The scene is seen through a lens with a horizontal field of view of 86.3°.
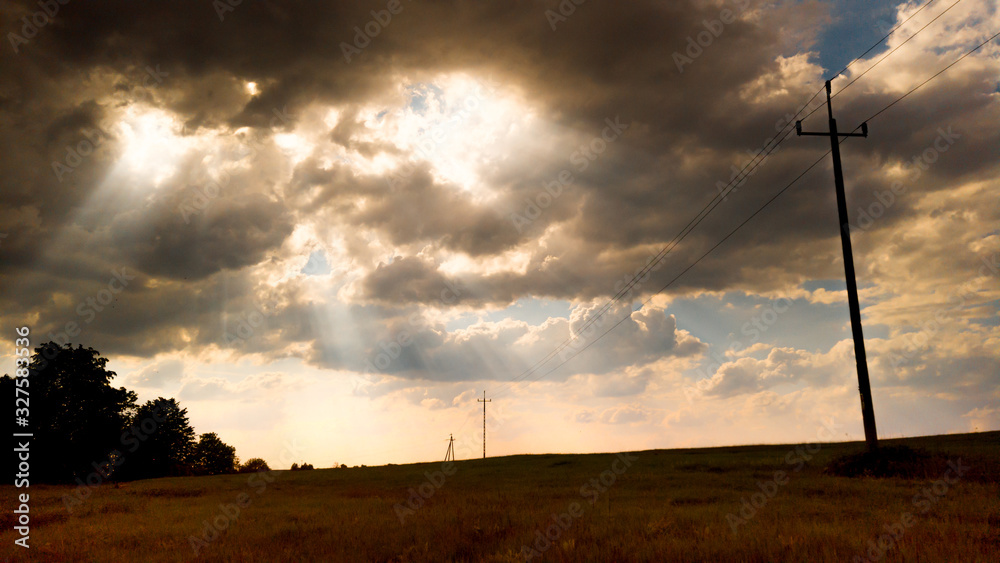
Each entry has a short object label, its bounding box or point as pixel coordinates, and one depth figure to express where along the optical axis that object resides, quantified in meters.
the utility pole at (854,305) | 22.80
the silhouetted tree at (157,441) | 70.94
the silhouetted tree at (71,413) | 57.47
